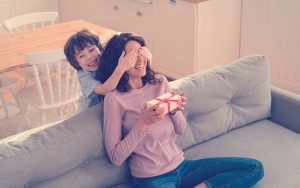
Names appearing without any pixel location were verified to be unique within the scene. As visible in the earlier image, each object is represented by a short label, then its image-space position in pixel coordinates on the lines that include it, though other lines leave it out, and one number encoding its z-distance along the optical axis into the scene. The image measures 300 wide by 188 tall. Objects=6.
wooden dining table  2.85
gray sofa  1.89
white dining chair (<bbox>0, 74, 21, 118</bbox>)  3.21
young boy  2.15
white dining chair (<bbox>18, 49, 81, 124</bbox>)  2.76
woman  1.97
